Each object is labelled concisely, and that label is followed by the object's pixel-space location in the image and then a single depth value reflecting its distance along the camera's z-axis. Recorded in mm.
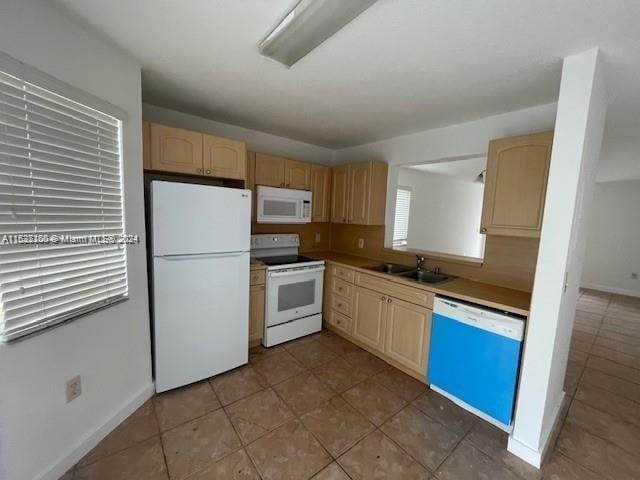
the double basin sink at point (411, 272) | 2783
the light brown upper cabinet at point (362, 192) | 3207
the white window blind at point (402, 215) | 4870
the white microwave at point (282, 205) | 2912
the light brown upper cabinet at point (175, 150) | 2109
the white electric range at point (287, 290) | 2830
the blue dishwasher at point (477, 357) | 1780
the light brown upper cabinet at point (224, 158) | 2355
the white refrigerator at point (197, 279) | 1994
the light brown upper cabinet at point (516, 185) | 1867
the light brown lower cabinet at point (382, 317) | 2355
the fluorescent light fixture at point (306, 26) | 1132
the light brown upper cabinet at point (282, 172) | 2955
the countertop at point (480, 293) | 1822
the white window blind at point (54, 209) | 1196
